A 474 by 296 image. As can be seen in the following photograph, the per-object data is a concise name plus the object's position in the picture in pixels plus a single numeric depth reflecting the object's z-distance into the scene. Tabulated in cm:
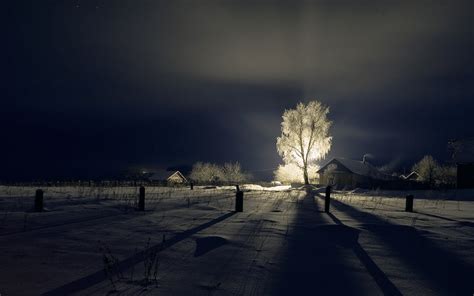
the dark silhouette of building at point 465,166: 3978
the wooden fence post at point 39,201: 1151
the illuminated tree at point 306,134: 4019
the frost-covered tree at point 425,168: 8344
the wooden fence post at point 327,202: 1368
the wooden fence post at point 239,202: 1298
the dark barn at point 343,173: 5594
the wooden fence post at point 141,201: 1248
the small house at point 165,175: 8188
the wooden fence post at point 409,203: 1455
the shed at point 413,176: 8862
